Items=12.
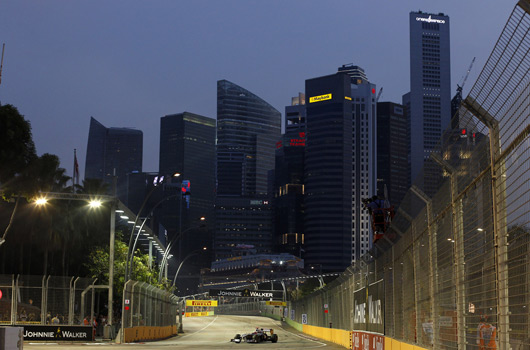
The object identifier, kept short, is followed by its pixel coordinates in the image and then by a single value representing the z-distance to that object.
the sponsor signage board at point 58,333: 40.81
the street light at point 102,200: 41.31
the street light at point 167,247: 61.67
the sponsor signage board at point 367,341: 20.11
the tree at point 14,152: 42.25
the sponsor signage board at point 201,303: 140.62
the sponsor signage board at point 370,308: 20.39
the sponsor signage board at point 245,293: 131.00
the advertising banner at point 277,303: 129.75
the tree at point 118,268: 62.19
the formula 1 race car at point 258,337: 46.56
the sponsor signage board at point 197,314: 155.38
